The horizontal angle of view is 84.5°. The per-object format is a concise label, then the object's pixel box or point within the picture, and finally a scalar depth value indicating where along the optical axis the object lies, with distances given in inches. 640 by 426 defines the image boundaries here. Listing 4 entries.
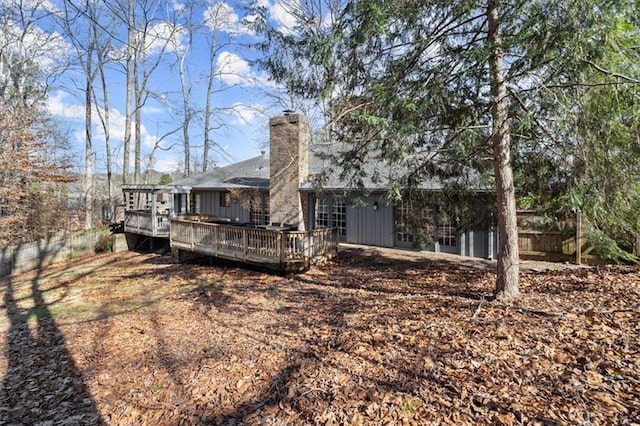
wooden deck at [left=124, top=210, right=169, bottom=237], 569.9
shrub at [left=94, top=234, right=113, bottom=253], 624.1
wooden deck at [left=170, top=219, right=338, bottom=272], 381.4
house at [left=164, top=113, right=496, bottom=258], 417.4
